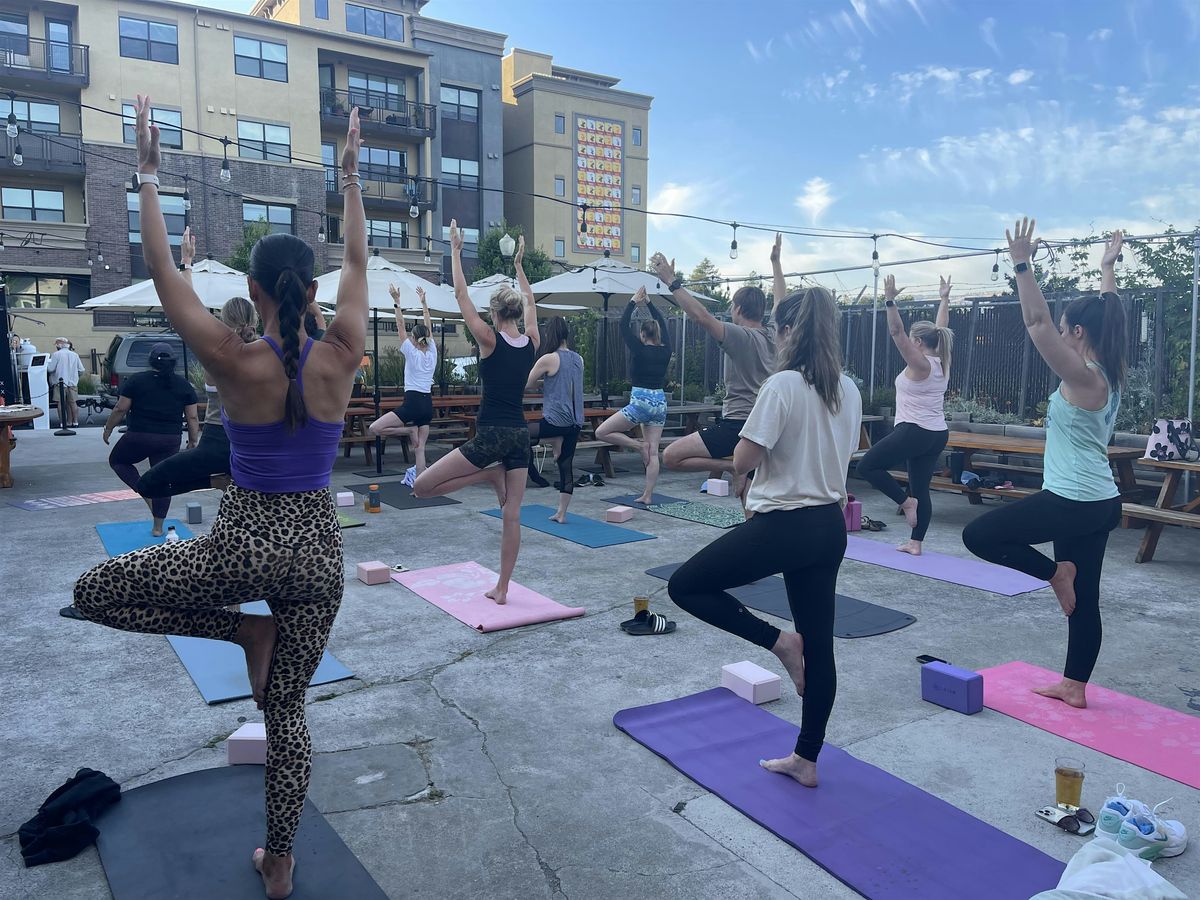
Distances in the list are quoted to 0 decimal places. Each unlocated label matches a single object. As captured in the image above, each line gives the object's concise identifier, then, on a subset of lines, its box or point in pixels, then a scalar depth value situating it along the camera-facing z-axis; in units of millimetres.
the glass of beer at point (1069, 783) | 3018
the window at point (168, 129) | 28984
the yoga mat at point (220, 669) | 4145
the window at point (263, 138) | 30922
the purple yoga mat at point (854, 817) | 2682
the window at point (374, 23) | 34781
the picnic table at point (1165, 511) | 6754
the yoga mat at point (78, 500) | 9109
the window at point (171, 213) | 29156
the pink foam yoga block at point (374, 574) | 6102
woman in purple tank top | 2328
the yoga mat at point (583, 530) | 7656
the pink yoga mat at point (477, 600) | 5281
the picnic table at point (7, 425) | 9805
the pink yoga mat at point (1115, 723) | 3525
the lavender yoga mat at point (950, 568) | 6258
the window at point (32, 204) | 28062
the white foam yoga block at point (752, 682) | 4078
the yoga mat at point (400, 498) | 9396
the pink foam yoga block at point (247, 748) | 3400
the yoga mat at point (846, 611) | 5211
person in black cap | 6777
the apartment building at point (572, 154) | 42219
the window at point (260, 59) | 30750
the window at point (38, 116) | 27953
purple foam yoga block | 3998
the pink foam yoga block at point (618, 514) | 8477
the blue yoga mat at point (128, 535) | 7201
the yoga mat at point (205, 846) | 2604
